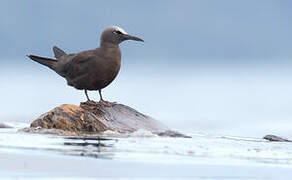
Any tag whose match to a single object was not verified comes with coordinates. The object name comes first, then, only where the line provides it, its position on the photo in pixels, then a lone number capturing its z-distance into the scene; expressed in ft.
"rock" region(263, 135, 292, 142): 62.61
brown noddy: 57.11
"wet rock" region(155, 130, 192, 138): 55.42
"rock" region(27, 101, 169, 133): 53.42
